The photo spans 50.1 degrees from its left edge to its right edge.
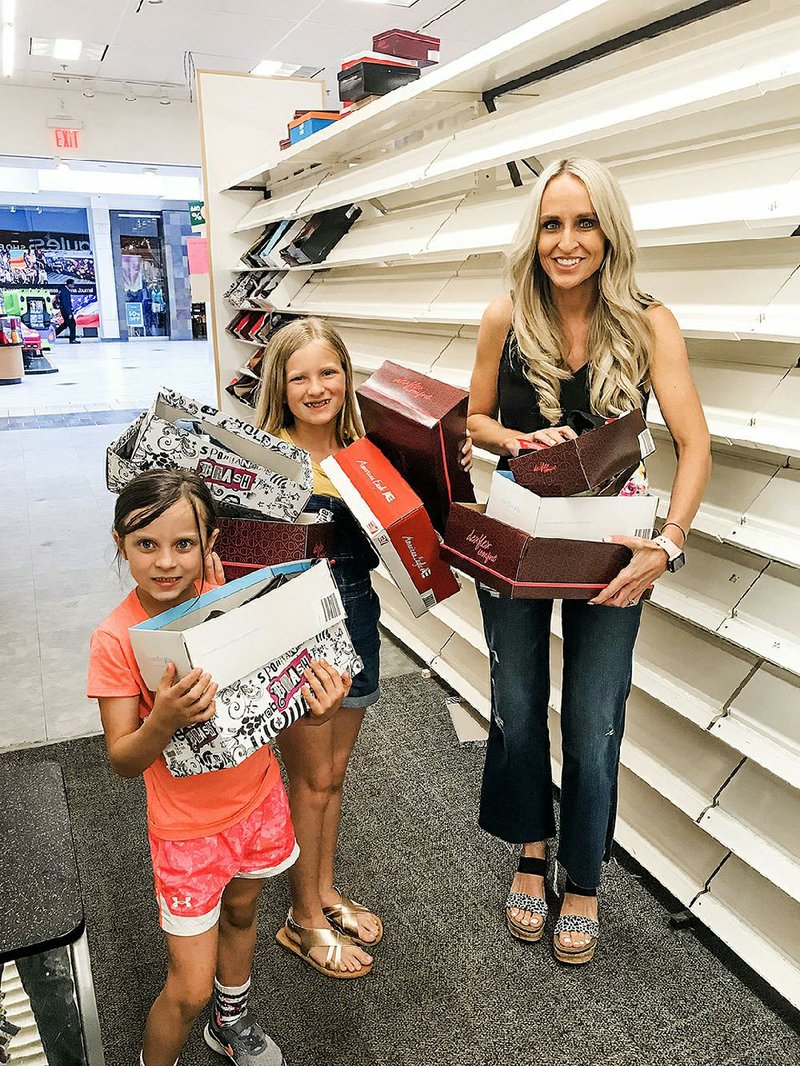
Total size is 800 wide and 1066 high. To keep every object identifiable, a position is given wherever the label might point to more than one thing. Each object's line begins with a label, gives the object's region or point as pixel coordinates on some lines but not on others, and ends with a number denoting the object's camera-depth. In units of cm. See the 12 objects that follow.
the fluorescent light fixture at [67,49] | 873
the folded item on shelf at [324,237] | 403
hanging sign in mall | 1070
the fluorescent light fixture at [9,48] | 838
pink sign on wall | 584
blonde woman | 162
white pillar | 2070
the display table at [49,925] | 95
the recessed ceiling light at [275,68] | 956
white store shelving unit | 167
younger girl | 124
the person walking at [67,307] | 2152
